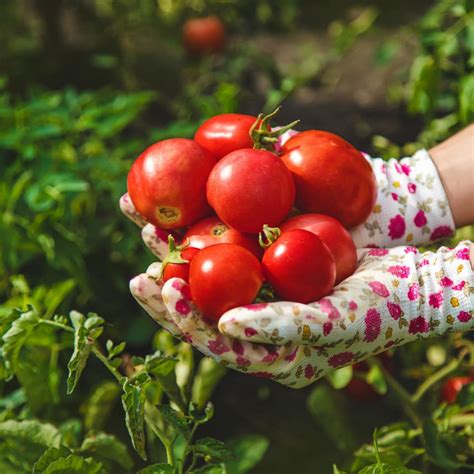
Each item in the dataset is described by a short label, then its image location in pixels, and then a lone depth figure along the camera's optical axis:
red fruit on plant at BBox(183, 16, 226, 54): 2.35
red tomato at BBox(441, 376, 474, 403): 1.39
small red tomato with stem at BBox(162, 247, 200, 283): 1.13
